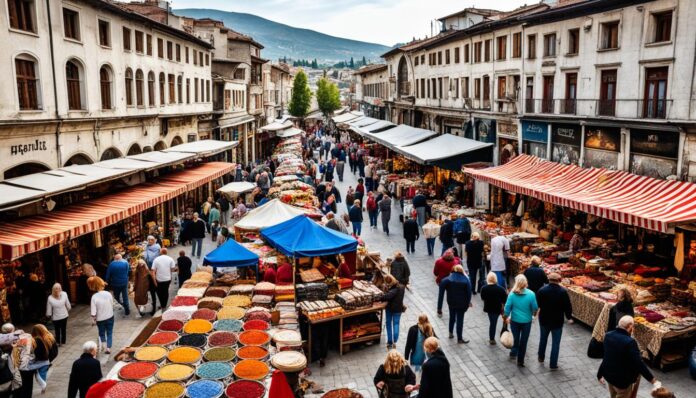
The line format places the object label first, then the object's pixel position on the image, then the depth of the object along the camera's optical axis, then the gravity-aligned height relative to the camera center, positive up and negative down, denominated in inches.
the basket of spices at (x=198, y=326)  412.8 -161.1
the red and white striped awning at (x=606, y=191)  515.2 -95.4
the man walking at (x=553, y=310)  415.8 -149.8
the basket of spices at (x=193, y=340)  393.1 -162.3
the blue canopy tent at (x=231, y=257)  534.0 -141.2
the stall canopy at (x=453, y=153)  1021.8 -84.0
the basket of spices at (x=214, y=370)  345.7 -162.8
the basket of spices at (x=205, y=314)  440.1 -161.8
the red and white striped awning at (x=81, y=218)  456.4 -109.3
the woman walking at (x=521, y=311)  416.5 -151.1
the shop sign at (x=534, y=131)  891.1 -37.3
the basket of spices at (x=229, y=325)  420.2 -162.6
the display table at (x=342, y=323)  448.1 -173.6
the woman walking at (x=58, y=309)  455.5 -161.9
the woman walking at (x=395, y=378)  315.3 -152.3
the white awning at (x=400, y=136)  1332.4 -70.8
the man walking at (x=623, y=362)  328.2 -149.0
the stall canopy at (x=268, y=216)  657.6 -126.9
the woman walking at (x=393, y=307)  459.5 -163.4
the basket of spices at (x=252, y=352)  374.6 -163.7
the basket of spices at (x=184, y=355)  365.4 -161.8
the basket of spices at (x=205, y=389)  322.3 -162.7
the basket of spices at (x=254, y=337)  396.5 -162.9
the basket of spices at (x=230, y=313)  445.4 -163.0
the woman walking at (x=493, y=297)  454.3 -153.1
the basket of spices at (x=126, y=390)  312.5 -158.4
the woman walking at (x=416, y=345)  375.6 -158.9
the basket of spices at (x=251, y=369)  347.6 -163.4
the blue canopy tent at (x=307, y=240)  525.0 -126.4
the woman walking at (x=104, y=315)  449.4 -165.5
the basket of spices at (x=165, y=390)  317.0 -160.0
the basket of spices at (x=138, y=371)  339.3 -160.4
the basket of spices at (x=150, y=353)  366.6 -160.9
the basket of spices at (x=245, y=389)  325.4 -164.4
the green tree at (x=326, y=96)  4813.0 +113.0
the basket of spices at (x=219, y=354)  370.9 -163.1
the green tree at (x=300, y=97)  3592.5 +79.4
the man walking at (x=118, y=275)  537.0 -157.6
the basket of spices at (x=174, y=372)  338.0 -160.6
